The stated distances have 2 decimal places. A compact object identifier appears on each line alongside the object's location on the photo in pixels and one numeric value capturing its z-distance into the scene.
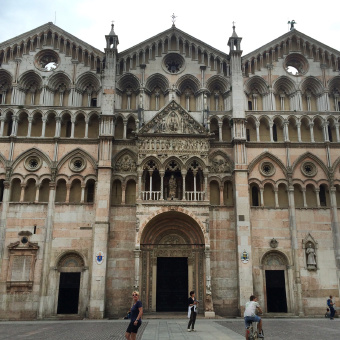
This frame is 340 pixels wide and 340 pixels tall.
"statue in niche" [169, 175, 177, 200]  27.31
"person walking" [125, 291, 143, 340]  11.81
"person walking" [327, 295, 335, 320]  24.19
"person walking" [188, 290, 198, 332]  17.73
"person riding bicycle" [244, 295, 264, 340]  13.05
